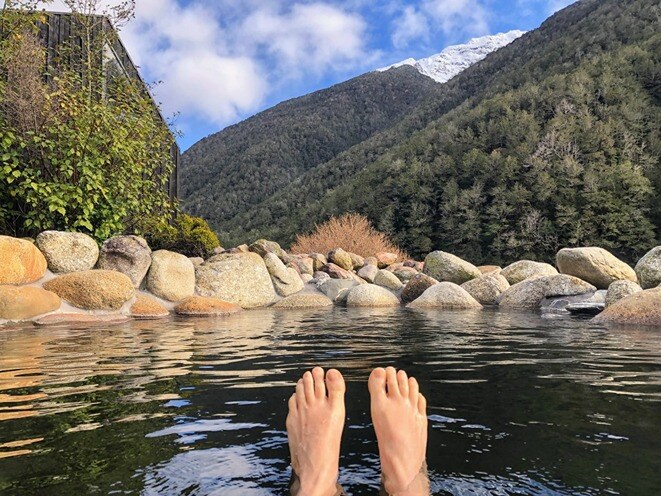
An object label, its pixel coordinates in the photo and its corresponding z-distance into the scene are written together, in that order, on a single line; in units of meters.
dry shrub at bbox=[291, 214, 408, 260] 17.09
